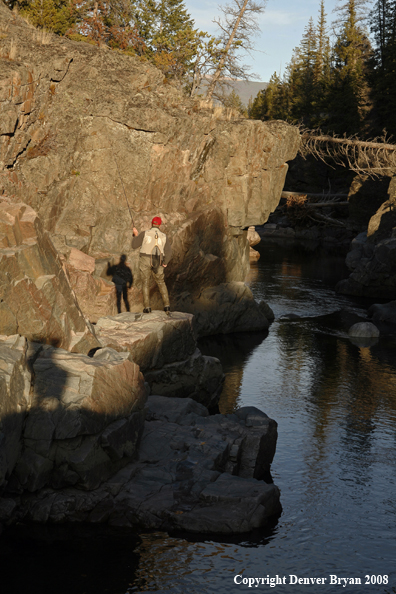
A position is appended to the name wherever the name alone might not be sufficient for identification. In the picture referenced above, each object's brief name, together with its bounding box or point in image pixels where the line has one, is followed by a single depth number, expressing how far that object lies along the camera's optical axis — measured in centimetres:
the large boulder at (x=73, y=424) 886
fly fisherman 1462
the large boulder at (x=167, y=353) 1342
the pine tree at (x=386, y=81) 4913
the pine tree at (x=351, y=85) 5509
